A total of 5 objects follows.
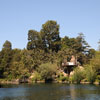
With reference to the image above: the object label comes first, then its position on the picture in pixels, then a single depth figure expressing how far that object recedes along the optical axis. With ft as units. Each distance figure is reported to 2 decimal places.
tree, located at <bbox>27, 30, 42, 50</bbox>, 258.98
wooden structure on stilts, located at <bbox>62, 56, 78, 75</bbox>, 224.53
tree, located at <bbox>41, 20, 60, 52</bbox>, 260.01
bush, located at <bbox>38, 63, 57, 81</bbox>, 211.35
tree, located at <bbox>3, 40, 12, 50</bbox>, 335.14
